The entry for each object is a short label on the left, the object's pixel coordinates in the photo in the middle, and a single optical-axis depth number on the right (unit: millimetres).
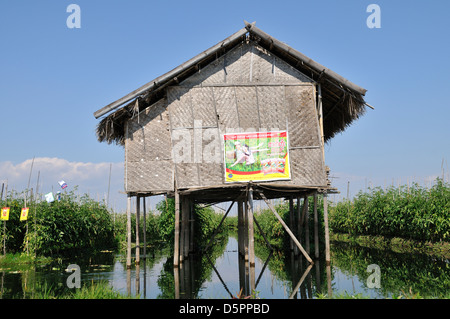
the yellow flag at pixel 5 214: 12094
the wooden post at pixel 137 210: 12555
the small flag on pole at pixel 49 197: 13818
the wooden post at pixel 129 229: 11539
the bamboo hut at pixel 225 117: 11070
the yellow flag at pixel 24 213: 12219
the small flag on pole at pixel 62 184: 15388
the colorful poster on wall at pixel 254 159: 10922
